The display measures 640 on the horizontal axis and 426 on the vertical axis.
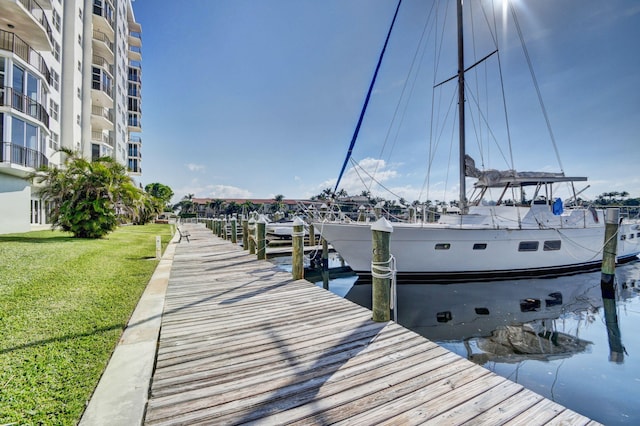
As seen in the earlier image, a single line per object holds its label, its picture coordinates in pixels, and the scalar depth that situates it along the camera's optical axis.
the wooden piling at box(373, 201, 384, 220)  11.15
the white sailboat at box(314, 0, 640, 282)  10.47
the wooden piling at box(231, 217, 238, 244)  15.09
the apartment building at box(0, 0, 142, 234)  14.52
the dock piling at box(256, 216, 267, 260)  9.56
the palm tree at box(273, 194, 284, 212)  72.43
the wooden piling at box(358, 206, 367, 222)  13.67
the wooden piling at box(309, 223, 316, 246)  17.17
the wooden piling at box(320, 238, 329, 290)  14.17
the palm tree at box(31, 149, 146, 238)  12.98
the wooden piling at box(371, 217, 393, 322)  4.27
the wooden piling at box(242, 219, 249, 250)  12.43
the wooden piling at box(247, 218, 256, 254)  11.02
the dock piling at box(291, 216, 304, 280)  7.00
